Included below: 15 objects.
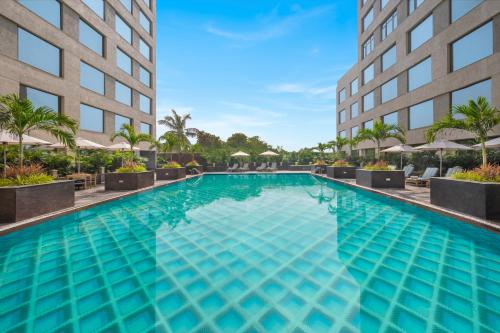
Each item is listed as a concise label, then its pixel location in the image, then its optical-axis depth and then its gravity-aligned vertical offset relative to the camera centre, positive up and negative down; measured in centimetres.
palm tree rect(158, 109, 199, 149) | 3272 +575
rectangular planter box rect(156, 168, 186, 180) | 1652 -57
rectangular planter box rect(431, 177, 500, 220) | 535 -82
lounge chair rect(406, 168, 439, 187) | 1148 -75
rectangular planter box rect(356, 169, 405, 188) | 1116 -70
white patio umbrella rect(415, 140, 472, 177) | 1119 +83
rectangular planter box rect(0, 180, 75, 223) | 547 -87
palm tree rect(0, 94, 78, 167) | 643 +131
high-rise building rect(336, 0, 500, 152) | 1283 +727
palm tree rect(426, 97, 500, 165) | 668 +127
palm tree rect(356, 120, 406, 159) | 1360 +189
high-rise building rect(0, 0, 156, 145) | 1162 +669
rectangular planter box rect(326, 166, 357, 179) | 1638 -54
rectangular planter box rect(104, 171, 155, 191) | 1104 -76
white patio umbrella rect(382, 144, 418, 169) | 1323 +84
